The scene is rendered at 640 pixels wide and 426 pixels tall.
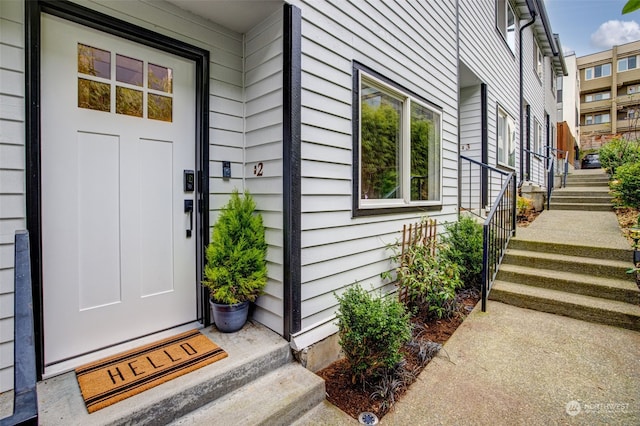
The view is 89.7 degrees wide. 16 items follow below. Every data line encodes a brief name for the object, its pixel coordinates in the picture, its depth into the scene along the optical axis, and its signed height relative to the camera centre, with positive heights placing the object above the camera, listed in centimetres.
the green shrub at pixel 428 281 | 338 -76
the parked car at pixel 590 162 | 1545 +236
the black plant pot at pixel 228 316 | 244 -82
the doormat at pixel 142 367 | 178 -99
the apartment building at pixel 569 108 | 1381 +635
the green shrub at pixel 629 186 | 499 +37
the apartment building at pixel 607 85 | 2506 +1015
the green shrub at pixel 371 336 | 226 -90
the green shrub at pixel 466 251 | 410 -53
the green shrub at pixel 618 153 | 737 +136
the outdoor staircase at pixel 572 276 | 326 -78
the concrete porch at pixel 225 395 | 166 -108
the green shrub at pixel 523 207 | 609 +5
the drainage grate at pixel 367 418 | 201 -133
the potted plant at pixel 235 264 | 241 -42
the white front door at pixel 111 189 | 201 +14
